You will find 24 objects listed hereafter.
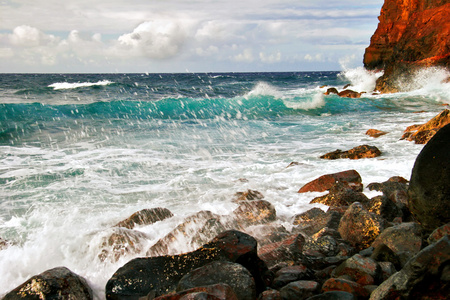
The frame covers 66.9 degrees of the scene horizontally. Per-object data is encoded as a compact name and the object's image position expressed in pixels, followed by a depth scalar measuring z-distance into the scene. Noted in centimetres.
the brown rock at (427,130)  864
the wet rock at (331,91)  2823
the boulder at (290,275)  269
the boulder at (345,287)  228
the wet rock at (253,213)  444
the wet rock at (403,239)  302
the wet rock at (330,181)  572
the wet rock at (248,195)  524
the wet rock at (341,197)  476
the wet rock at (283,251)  305
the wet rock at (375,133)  1085
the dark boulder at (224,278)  233
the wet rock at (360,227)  347
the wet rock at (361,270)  251
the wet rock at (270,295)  233
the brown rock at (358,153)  798
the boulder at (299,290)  236
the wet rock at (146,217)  435
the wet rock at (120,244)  355
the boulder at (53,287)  253
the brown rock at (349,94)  2545
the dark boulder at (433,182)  302
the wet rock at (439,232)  276
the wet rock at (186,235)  369
